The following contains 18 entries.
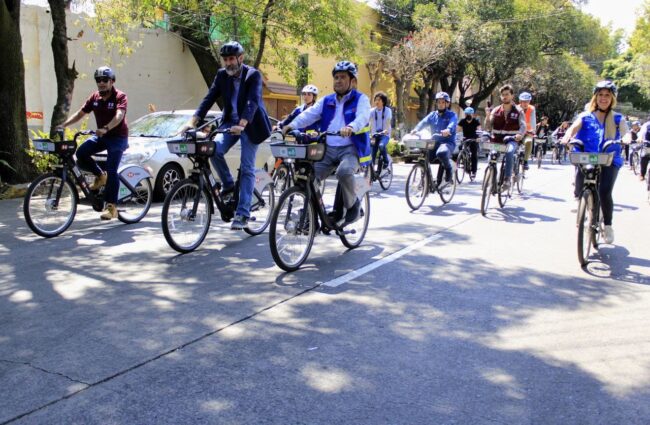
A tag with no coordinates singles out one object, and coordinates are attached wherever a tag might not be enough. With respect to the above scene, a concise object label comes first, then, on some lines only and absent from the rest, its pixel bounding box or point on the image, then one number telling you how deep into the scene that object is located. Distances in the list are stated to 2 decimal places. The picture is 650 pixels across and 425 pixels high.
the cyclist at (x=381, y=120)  12.45
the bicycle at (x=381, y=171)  12.58
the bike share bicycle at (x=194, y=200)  6.27
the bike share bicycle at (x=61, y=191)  7.02
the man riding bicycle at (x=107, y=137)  7.58
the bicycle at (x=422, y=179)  9.83
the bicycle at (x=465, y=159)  14.09
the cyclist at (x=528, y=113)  11.75
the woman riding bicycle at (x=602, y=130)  6.83
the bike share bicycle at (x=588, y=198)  6.27
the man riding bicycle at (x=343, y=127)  6.26
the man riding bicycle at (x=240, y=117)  6.78
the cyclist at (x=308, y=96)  10.19
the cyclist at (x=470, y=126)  13.45
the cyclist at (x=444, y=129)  10.46
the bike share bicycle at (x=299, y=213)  5.63
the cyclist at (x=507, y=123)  10.45
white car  9.83
